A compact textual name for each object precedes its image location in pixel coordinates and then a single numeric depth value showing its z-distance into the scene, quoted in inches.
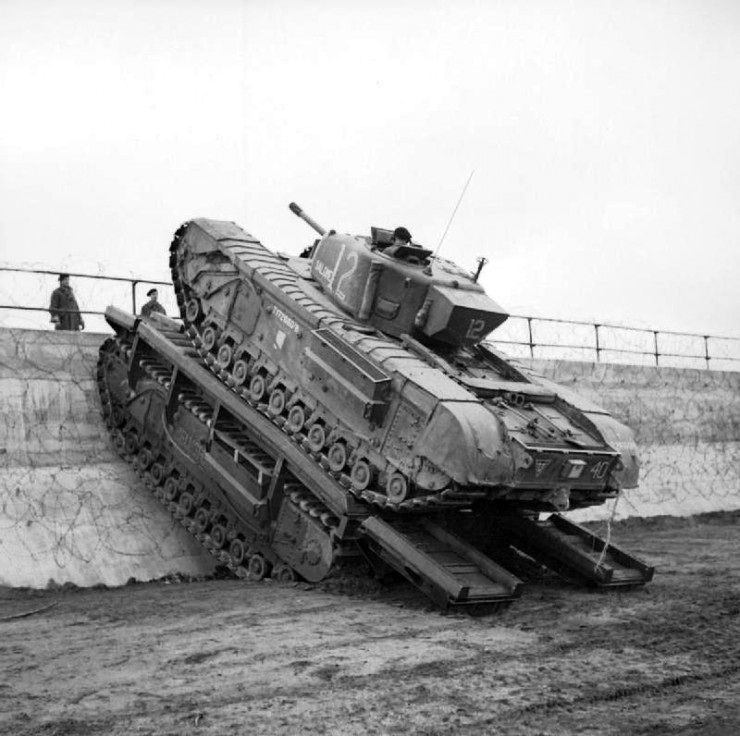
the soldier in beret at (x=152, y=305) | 627.8
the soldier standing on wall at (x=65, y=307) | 617.3
